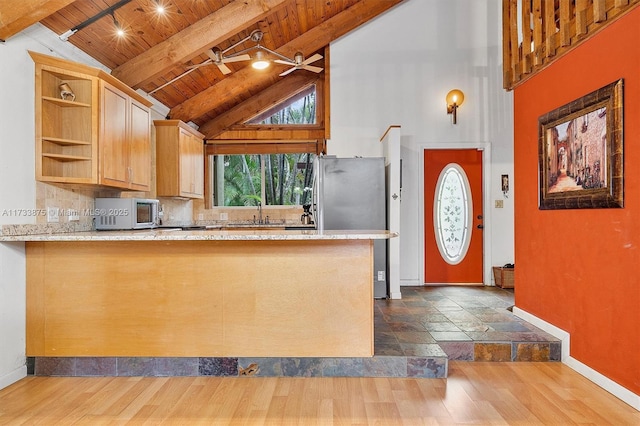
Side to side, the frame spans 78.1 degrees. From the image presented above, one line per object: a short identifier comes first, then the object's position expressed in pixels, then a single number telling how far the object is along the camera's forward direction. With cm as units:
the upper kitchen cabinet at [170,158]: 477
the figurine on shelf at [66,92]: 296
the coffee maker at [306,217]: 588
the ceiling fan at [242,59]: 367
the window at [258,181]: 636
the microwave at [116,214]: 358
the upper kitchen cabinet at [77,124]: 288
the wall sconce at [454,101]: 524
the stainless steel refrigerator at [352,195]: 464
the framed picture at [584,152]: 243
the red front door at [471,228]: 533
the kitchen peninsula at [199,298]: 273
